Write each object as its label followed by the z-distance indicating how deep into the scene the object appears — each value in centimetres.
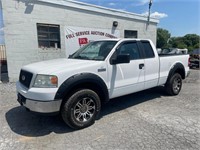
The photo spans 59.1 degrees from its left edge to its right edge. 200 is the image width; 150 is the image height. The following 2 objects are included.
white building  752
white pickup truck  331
